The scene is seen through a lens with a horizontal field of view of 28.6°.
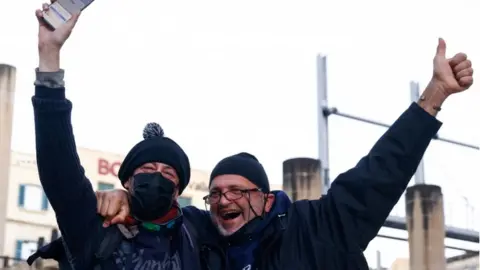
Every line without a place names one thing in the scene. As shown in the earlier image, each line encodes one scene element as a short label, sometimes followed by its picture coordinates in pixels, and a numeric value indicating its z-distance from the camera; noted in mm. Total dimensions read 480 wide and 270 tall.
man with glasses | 4090
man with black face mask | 3771
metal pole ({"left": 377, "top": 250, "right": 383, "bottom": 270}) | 20316
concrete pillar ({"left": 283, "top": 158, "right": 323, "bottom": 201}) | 14031
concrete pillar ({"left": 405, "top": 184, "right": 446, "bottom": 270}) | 15820
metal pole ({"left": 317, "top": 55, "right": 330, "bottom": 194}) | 14789
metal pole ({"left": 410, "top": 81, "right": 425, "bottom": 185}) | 14308
